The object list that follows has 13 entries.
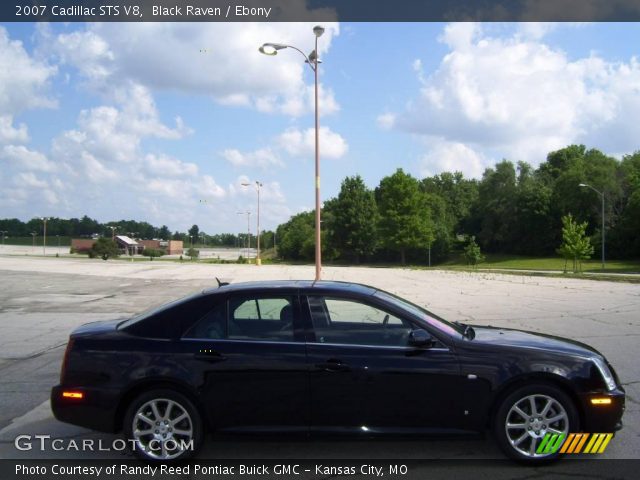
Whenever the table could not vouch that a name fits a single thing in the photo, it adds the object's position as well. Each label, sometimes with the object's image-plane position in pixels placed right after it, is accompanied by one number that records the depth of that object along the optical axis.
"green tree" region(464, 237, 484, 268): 65.69
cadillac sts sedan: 4.42
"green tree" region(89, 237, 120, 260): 74.00
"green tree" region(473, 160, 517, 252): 91.94
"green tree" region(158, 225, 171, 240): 196.12
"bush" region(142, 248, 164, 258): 96.66
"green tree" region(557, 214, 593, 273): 45.62
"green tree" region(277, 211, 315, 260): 102.88
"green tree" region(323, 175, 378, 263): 92.38
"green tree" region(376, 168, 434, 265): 79.94
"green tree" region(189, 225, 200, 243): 172.93
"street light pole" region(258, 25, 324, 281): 18.14
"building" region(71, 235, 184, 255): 114.07
